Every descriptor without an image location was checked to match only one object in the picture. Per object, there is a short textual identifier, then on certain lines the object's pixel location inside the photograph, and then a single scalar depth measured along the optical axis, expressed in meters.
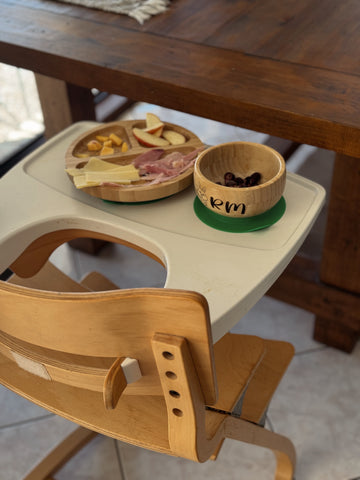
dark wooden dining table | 1.04
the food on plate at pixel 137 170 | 0.92
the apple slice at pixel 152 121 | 1.04
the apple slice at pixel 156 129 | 1.03
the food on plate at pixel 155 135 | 1.02
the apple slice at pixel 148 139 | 1.01
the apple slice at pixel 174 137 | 1.02
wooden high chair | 0.57
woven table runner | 1.32
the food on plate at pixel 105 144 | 1.01
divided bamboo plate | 0.92
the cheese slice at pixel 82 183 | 0.91
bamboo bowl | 0.84
